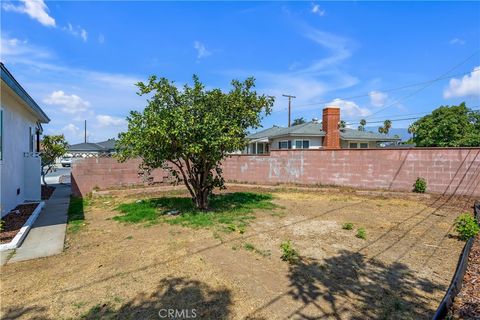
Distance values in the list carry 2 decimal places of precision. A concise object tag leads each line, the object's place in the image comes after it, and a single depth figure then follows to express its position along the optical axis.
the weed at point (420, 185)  11.22
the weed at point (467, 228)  5.64
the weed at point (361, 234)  5.87
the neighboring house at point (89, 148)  32.84
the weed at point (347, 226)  6.41
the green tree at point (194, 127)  6.66
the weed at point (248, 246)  5.04
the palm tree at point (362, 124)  36.00
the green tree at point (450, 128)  20.36
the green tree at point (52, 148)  13.76
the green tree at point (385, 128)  43.10
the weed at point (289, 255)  4.54
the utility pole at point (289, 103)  28.69
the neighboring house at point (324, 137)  20.34
